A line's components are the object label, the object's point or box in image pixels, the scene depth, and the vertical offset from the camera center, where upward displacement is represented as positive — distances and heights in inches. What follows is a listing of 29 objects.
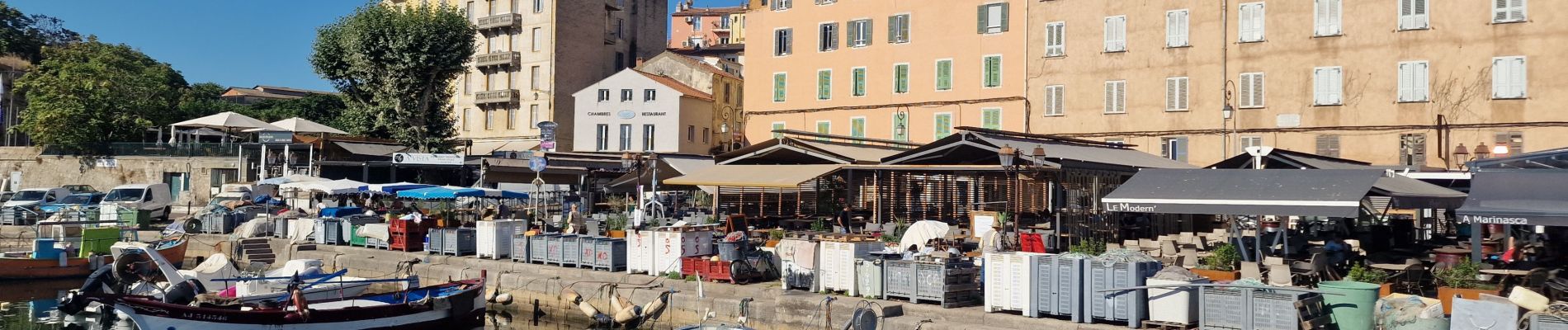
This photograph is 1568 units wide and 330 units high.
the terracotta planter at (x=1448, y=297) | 517.9 -45.6
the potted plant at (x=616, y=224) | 1007.6 -37.5
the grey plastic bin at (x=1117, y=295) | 524.7 -47.8
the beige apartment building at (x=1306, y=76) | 1127.6 +122.5
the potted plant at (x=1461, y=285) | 515.5 -40.4
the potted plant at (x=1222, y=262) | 602.5 -37.3
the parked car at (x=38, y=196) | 1636.3 -34.8
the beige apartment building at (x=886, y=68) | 1459.2 +156.7
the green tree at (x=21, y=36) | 2561.5 +303.3
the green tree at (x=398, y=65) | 1740.9 +167.9
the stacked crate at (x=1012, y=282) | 558.9 -45.9
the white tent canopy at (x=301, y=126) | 1654.8 +70.5
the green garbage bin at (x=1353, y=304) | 484.7 -46.6
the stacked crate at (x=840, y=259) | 658.2 -42.6
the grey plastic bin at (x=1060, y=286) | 543.2 -46.2
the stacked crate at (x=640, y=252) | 790.5 -48.0
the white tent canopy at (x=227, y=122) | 1601.9 +72.4
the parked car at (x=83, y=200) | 1581.0 -37.9
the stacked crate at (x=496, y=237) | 938.1 -46.5
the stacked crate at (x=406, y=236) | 1034.7 -51.9
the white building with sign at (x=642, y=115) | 2034.9 +115.0
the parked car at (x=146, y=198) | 1552.7 -33.9
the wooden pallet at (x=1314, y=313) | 470.9 -49.7
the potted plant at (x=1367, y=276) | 563.8 -40.1
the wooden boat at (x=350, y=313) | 671.1 -81.3
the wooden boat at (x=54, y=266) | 1062.4 -86.8
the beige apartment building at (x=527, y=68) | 2251.5 +220.9
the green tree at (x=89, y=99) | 2110.0 +136.5
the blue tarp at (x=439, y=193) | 1134.4 -14.6
